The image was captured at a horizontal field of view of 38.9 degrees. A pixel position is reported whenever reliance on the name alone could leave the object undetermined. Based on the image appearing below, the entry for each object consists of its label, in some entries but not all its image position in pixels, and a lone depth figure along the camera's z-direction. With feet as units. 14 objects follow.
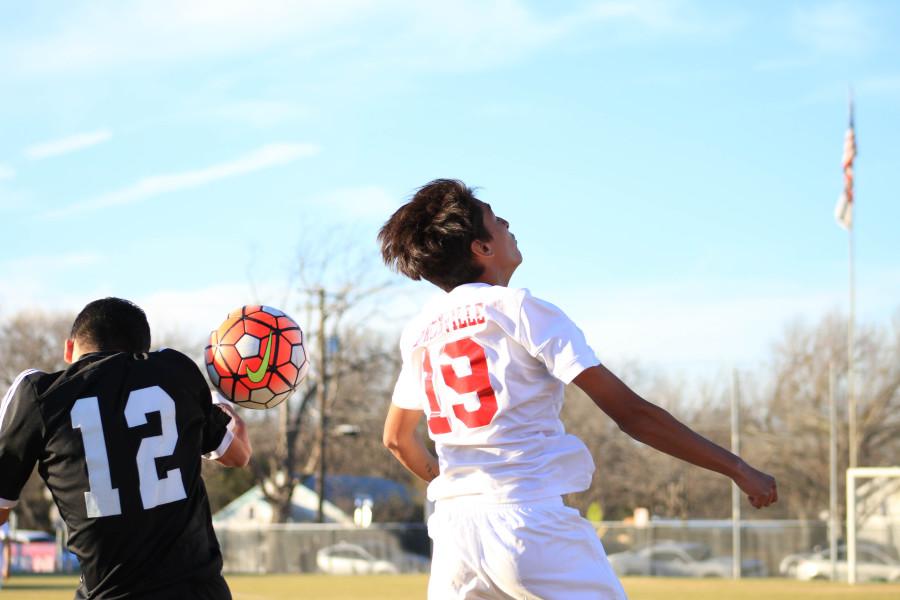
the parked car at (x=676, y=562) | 119.96
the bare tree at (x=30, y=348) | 194.08
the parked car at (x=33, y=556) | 132.36
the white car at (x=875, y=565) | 102.06
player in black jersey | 13.79
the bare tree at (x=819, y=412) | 177.17
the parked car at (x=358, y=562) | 131.85
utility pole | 158.40
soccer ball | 16.75
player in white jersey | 12.12
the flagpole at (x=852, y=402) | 126.11
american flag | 120.88
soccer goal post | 90.08
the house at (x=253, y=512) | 216.95
